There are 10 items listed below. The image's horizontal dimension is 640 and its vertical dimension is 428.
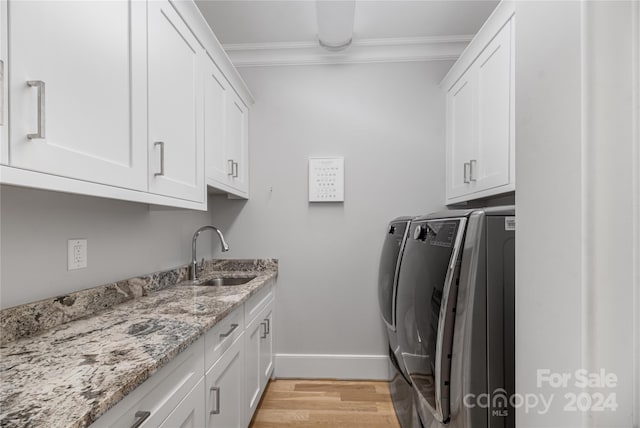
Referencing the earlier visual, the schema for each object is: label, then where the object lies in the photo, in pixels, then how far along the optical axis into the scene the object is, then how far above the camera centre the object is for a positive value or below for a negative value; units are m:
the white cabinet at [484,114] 1.63 +0.58
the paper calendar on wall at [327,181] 2.59 +0.25
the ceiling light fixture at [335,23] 1.97 +1.24
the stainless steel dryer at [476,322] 1.05 -0.35
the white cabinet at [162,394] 0.72 -0.48
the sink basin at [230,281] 2.28 -0.48
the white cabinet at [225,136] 1.85 +0.50
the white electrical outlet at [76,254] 1.21 -0.16
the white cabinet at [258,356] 1.81 -0.90
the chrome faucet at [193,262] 2.15 -0.33
